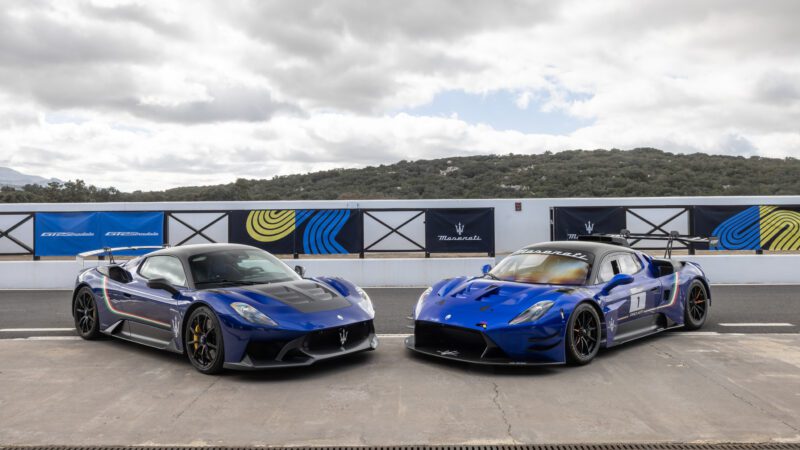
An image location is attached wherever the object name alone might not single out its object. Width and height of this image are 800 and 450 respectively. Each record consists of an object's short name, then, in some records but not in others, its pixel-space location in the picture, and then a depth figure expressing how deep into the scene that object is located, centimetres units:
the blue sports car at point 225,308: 575
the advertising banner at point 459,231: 1440
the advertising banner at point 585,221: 1479
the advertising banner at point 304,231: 1454
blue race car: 595
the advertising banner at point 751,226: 1438
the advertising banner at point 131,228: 1430
